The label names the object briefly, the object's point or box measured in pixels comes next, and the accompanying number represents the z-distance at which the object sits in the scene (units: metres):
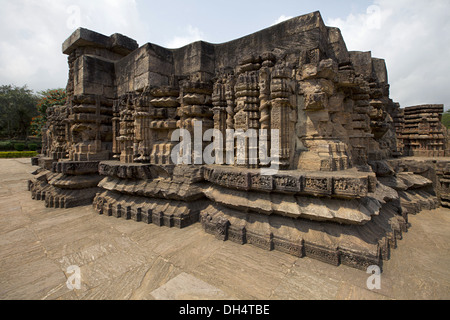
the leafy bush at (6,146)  26.38
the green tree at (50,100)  17.89
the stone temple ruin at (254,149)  2.99
